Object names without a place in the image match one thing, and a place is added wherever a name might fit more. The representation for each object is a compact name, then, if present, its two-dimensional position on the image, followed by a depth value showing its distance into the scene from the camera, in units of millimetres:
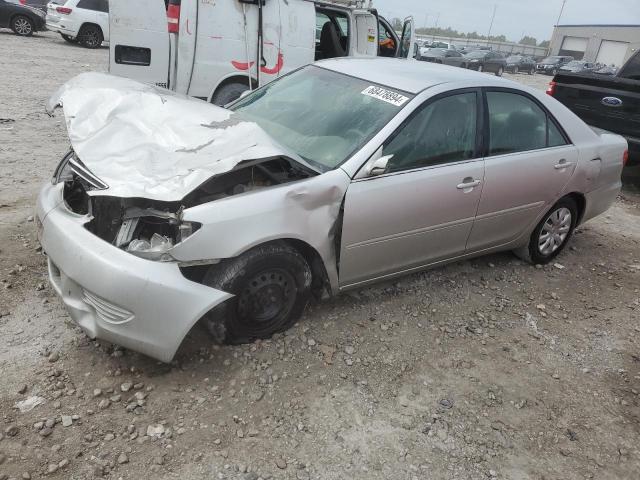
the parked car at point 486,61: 28969
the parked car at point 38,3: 23575
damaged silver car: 2561
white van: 6168
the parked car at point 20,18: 15922
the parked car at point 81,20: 15617
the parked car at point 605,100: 6660
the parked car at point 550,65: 37406
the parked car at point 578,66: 35219
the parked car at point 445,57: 27078
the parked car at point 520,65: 34459
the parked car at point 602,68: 38700
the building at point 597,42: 52906
